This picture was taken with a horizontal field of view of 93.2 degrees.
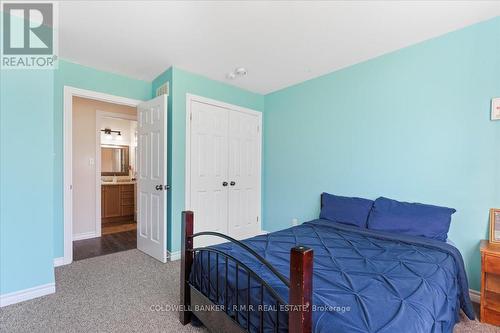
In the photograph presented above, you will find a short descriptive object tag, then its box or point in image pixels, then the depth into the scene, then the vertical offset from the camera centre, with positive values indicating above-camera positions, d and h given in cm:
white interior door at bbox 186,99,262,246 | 329 -10
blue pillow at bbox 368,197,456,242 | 213 -52
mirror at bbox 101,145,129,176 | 508 +5
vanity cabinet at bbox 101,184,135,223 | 462 -81
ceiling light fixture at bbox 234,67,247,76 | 309 +123
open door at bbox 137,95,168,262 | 294 -20
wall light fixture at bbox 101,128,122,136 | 501 +68
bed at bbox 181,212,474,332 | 100 -67
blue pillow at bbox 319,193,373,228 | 260 -53
